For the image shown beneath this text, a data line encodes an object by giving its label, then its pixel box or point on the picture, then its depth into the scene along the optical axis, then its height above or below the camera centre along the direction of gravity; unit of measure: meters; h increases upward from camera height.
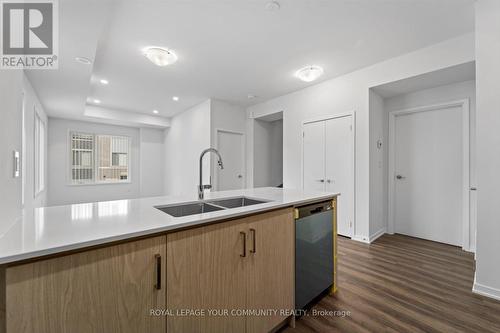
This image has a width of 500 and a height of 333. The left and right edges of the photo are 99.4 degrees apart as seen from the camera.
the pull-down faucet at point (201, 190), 1.72 -0.20
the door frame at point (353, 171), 3.36 -0.09
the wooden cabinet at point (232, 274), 1.00 -0.61
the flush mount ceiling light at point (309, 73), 3.25 +1.45
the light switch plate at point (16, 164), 1.26 +0.01
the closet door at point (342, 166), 3.42 -0.01
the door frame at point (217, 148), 4.85 +0.31
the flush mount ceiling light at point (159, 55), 2.72 +1.44
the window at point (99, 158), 5.94 +0.20
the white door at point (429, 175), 3.06 -0.14
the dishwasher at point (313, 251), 1.59 -0.69
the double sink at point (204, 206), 1.54 -0.32
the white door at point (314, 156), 3.82 +0.18
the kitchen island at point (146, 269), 0.70 -0.45
